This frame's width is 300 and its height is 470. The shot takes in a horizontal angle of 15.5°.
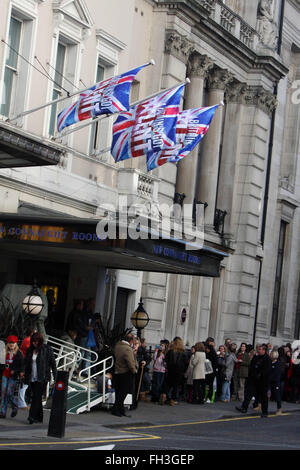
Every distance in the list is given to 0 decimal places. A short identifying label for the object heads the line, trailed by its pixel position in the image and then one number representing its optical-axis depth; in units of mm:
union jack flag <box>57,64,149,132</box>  23781
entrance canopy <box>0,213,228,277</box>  23188
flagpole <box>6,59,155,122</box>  24462
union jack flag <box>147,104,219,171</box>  26891
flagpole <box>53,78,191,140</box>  26223
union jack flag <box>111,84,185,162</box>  26047
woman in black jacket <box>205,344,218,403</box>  29781
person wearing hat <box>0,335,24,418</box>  19953
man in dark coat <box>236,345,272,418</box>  27016
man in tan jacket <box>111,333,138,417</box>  22922
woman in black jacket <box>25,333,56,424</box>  19766
